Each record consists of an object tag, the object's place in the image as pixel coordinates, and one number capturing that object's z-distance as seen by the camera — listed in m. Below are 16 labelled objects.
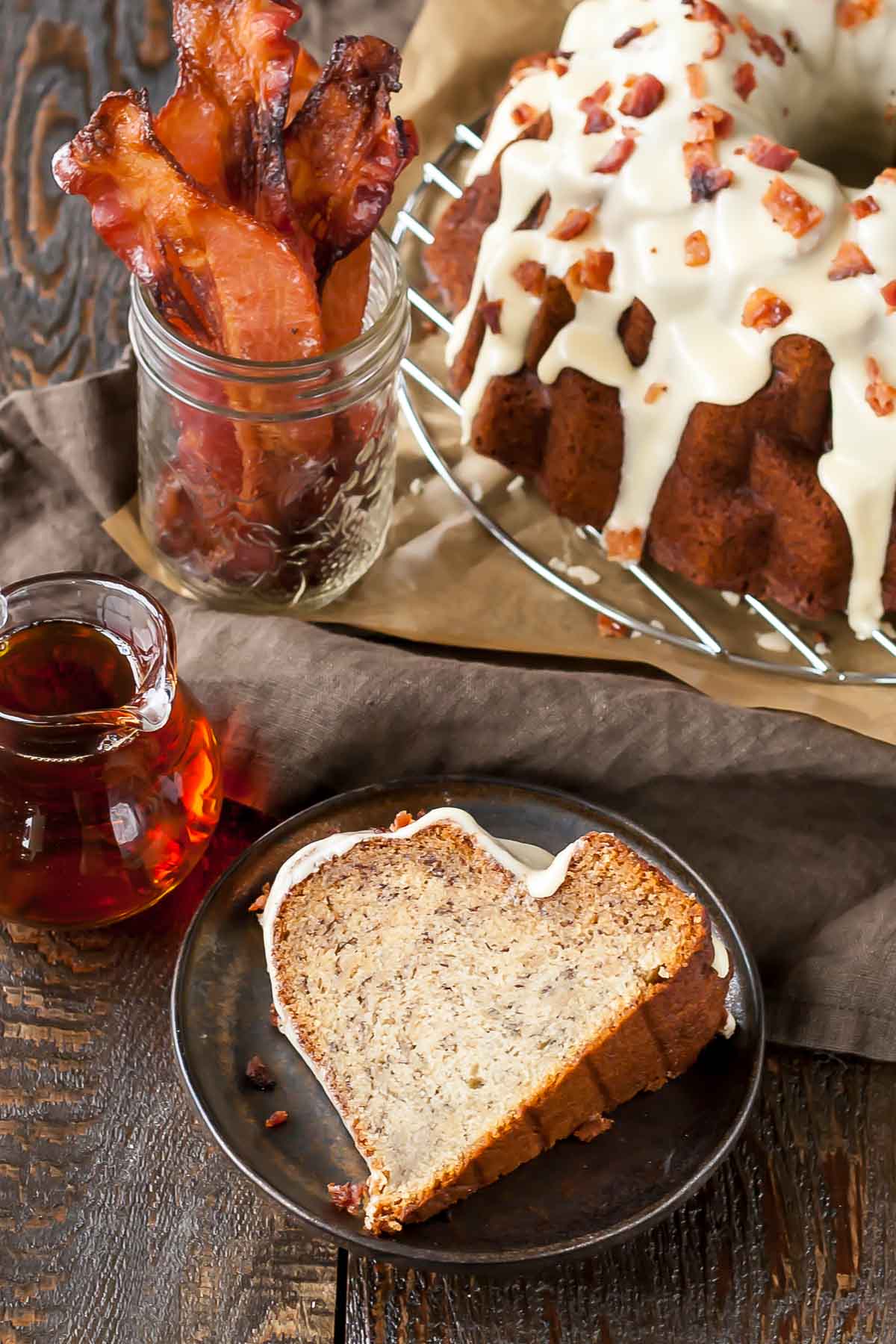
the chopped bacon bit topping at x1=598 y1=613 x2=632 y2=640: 0.83
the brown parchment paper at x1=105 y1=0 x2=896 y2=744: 0.81
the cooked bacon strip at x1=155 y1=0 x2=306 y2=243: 0.74
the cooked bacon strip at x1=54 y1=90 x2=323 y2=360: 0.73
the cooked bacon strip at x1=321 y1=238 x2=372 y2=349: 0.76
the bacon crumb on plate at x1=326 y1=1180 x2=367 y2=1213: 0.69
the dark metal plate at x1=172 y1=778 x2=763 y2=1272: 0.68
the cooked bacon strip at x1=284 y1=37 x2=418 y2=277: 0.75
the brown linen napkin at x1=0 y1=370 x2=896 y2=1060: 0.77
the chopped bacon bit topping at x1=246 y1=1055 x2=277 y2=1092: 0.71
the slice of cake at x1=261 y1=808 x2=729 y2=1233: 0.70
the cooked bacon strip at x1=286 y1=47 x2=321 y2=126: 0.77
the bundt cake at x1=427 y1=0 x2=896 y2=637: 0.78
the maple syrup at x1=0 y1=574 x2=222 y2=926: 0.72
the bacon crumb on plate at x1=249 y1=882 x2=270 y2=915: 0.74
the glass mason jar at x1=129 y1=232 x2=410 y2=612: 0.76
